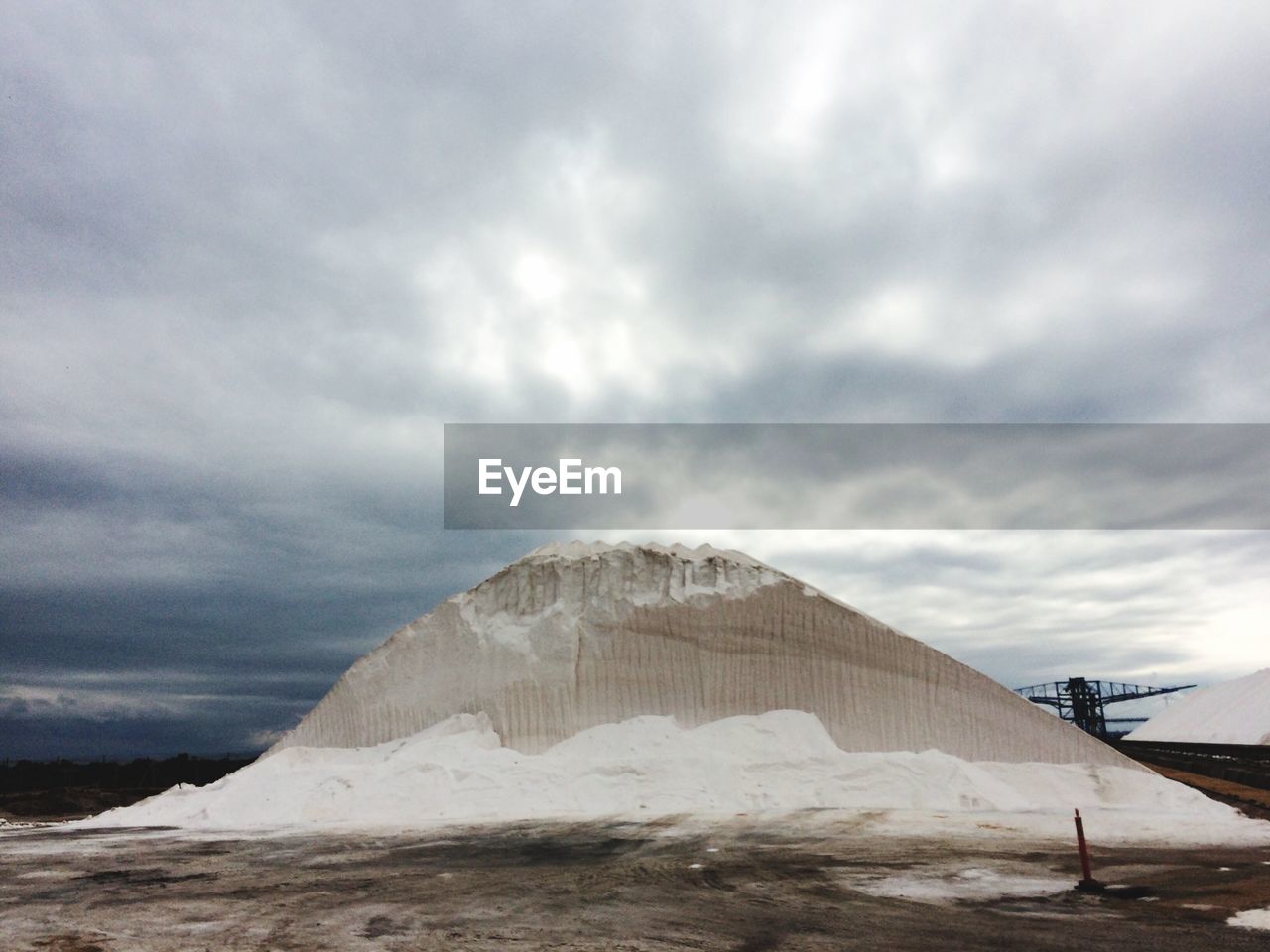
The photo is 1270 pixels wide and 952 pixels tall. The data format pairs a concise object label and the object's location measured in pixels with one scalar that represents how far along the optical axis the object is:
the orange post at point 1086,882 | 9.48
